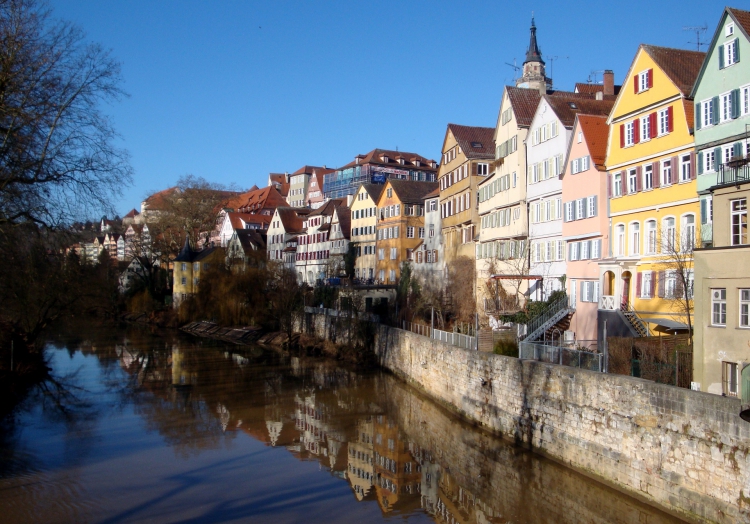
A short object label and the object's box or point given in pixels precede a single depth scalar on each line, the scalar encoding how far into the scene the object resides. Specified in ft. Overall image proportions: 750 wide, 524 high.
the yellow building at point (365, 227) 187.62
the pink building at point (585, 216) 84.53
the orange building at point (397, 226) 173.27
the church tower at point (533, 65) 221.05
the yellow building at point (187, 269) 224.12
